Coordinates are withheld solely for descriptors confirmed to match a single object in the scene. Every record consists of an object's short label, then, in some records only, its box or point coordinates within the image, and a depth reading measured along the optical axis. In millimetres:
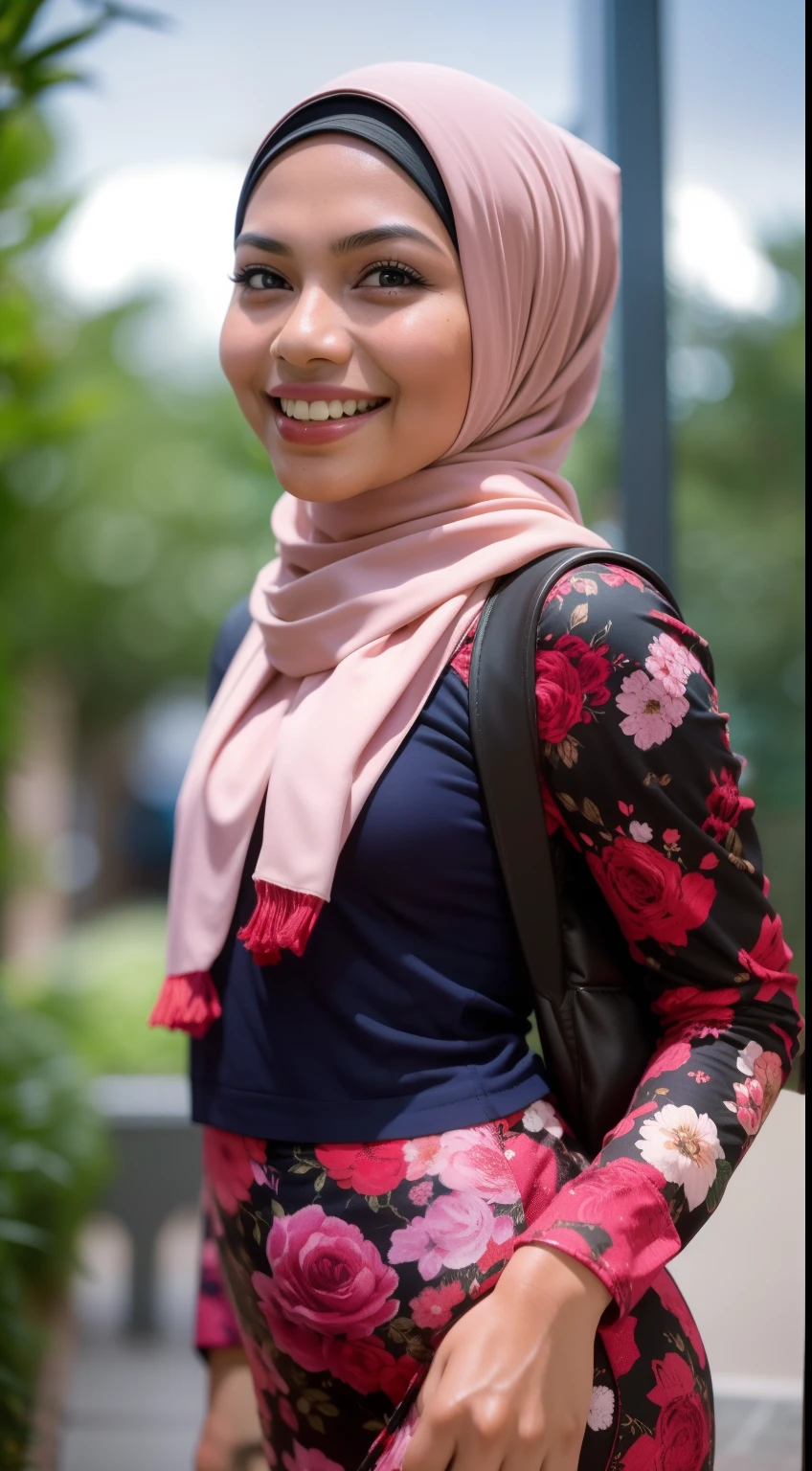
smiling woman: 856
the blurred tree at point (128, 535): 7621
